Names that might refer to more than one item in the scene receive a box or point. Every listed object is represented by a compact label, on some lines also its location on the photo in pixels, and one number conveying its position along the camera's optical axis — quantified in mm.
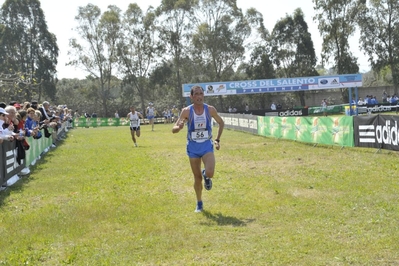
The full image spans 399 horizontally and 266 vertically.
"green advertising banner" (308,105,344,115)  53938
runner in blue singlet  8133
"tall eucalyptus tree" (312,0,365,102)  61031
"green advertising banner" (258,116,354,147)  17469
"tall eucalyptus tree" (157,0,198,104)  66875
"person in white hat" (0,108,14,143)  10875
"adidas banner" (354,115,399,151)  14492
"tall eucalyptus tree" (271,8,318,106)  65750
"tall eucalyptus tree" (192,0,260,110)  65688
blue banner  44812
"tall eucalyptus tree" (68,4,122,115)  69125
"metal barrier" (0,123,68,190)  11241
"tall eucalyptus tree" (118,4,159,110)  69000
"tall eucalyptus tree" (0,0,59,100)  66188
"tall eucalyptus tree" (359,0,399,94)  60969
